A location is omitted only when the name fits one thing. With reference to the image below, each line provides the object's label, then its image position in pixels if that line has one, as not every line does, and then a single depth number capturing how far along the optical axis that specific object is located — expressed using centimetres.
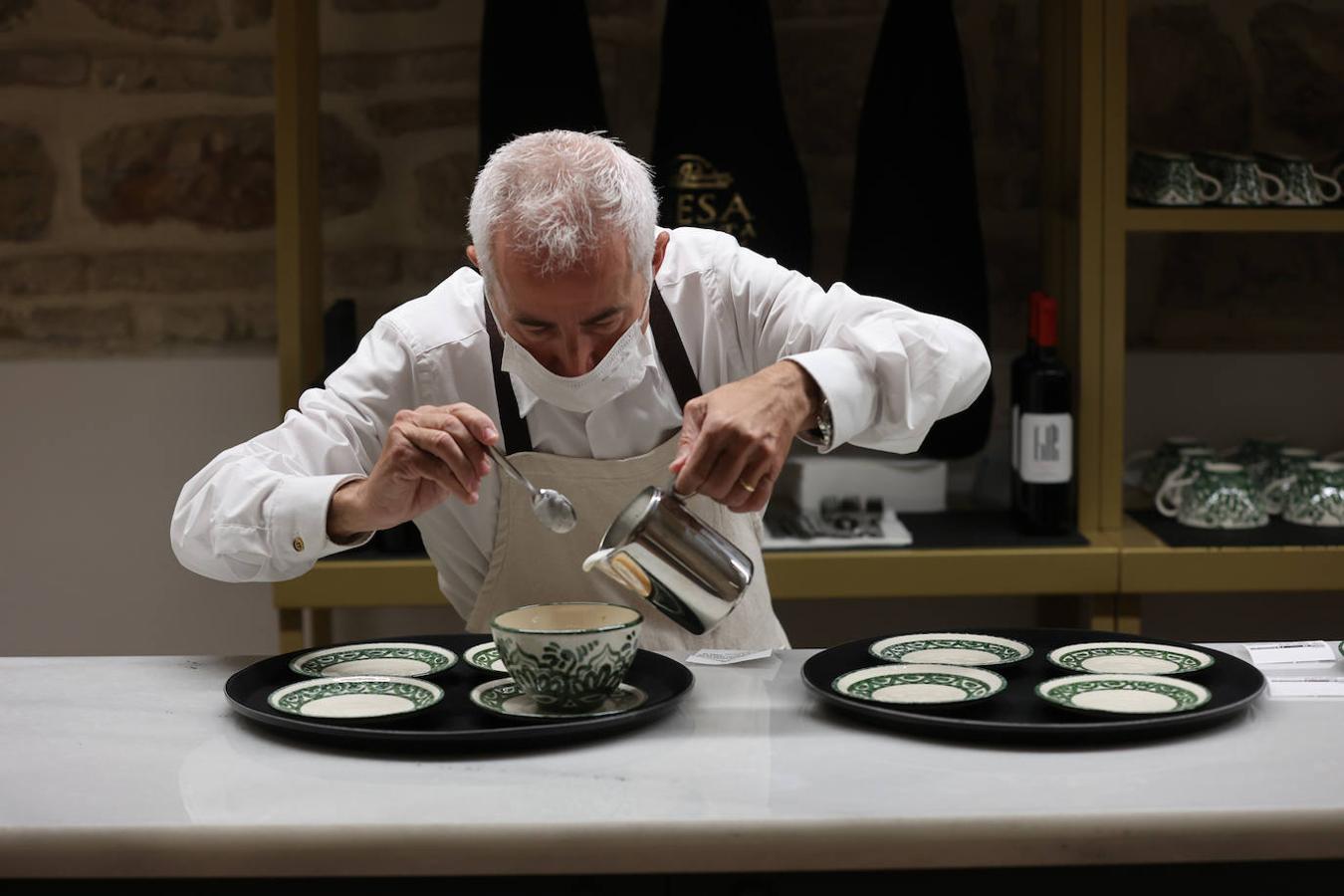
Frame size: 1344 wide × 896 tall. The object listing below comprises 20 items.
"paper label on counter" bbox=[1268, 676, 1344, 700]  286
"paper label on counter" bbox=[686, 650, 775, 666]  299
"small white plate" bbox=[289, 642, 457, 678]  292
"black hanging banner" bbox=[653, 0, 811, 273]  392
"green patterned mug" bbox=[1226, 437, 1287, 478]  414
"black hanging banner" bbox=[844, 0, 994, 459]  399
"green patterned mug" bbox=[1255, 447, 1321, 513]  406
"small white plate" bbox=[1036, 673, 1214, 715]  276
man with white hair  297
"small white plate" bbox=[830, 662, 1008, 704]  280
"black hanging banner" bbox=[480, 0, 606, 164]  393
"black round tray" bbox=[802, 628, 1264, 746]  270
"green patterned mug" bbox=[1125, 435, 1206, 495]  417
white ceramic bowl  273
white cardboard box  412
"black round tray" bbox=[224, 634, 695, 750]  271
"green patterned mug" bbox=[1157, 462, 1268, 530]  398
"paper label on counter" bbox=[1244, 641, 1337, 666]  297
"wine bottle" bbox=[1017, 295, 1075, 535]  394
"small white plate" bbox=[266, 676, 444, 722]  279
